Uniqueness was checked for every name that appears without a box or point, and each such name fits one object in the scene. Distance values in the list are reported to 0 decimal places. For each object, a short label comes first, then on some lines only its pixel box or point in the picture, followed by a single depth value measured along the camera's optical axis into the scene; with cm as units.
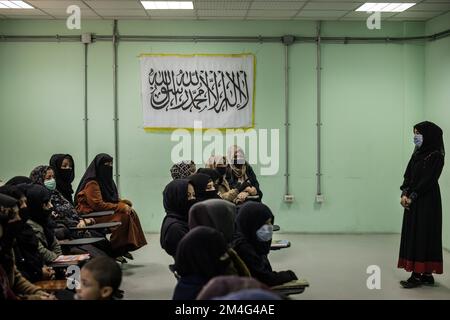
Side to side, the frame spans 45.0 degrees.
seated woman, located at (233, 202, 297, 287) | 332
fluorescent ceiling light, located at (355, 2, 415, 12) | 639
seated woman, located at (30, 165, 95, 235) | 500
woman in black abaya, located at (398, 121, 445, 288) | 483
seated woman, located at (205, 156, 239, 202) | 564
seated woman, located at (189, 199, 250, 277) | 331
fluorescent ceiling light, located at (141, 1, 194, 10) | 634
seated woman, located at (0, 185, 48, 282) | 339
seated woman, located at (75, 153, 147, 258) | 550
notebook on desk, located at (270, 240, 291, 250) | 436
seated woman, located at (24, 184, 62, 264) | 402
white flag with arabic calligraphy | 734
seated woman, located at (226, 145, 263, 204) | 586
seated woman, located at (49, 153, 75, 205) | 576
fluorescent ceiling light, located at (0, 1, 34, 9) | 636
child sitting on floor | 236
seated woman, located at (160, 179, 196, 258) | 373
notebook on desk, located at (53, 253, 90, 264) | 362
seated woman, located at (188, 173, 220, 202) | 457
